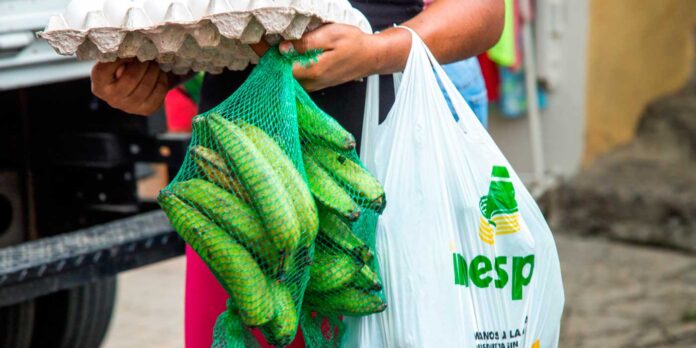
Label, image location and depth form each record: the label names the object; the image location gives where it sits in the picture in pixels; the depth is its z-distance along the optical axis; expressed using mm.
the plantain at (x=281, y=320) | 2530
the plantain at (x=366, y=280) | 2615
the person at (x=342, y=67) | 2556
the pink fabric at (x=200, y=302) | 2793
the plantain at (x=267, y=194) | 2463
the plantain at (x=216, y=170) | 2506
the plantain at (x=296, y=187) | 2495
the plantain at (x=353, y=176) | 2586
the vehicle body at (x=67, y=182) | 3374
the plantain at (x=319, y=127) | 2582
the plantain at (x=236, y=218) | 2495
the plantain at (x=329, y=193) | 2549
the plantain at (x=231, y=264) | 2492
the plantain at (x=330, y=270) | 2594
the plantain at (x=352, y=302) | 2624
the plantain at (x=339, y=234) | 2600
